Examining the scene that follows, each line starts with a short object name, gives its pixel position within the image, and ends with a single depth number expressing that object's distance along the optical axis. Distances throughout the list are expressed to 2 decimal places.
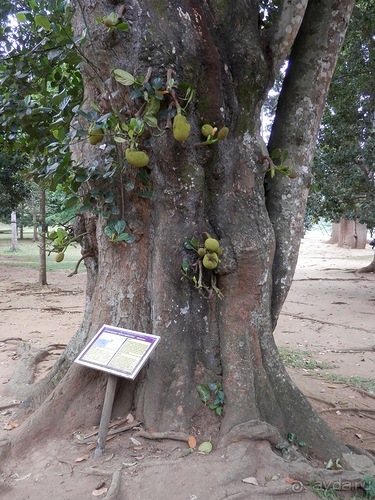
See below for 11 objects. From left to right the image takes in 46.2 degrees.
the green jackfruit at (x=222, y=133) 2.22
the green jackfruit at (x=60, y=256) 2.44
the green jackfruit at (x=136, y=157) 1.97
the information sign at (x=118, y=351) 2.21
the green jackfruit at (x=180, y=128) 2.01
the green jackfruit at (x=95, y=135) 2.02
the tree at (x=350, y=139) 7.66
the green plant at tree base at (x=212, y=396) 2.47
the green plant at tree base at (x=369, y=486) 2.11
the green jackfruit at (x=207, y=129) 2.30
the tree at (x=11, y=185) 10.09
